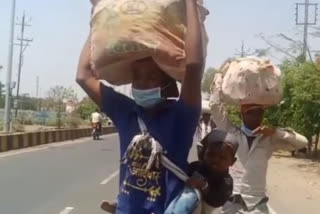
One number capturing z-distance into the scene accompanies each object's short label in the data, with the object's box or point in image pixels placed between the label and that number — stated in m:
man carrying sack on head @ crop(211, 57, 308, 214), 4.47
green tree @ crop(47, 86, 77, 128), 53.97
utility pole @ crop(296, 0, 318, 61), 22.28
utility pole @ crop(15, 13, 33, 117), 63.44
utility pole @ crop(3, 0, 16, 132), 29.41
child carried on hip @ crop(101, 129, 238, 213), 2.83
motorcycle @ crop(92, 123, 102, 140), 33.91
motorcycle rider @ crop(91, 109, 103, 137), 33.25
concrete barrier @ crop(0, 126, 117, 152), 22.89
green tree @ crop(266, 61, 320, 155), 22.39
